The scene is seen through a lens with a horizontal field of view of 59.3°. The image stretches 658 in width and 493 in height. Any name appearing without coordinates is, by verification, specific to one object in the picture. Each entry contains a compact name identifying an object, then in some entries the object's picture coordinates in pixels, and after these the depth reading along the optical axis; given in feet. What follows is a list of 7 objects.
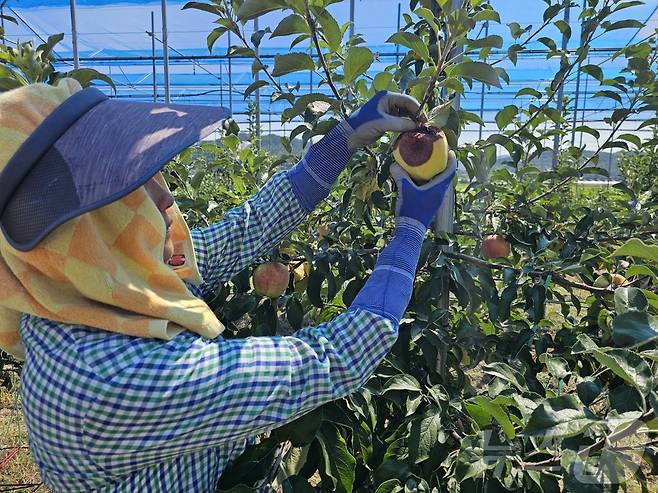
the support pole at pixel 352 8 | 24.43
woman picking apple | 2.36
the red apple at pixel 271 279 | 4.74
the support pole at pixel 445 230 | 4.37
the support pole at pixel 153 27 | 38.83
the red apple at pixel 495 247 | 5.57
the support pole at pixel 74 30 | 22.99
